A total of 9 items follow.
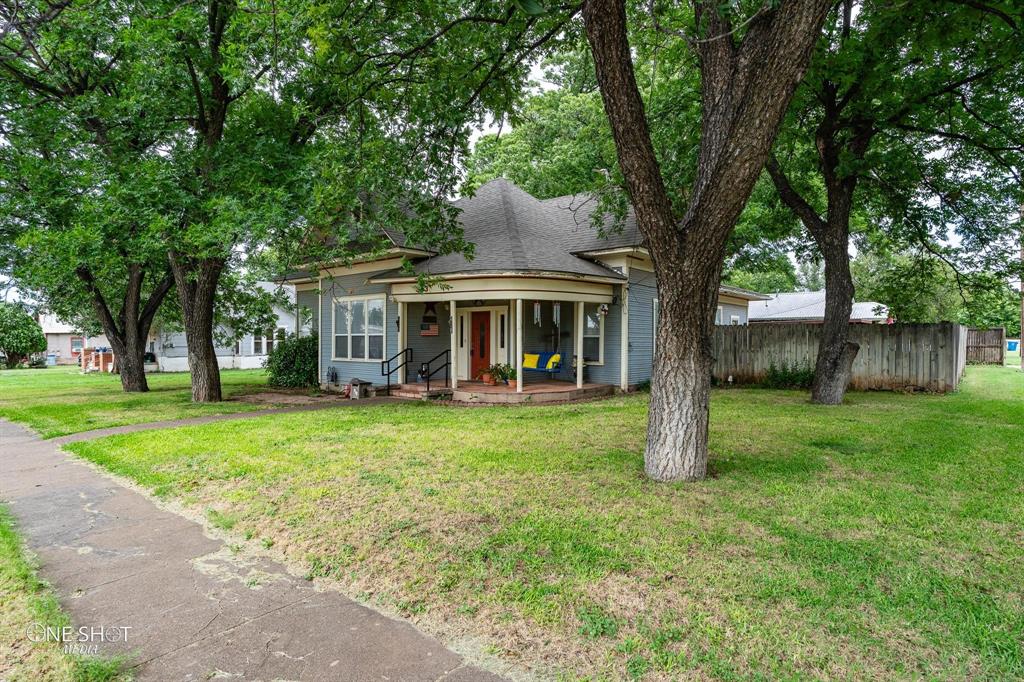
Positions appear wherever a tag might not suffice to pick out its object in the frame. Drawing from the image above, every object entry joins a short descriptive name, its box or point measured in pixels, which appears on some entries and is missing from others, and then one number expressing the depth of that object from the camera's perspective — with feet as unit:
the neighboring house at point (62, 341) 134.10
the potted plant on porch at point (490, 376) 42.03
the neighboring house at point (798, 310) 79.56
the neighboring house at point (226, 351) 95.91
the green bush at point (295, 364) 53.72
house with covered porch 41.78
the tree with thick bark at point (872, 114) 24.07
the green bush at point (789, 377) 44.96
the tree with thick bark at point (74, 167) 31.04
